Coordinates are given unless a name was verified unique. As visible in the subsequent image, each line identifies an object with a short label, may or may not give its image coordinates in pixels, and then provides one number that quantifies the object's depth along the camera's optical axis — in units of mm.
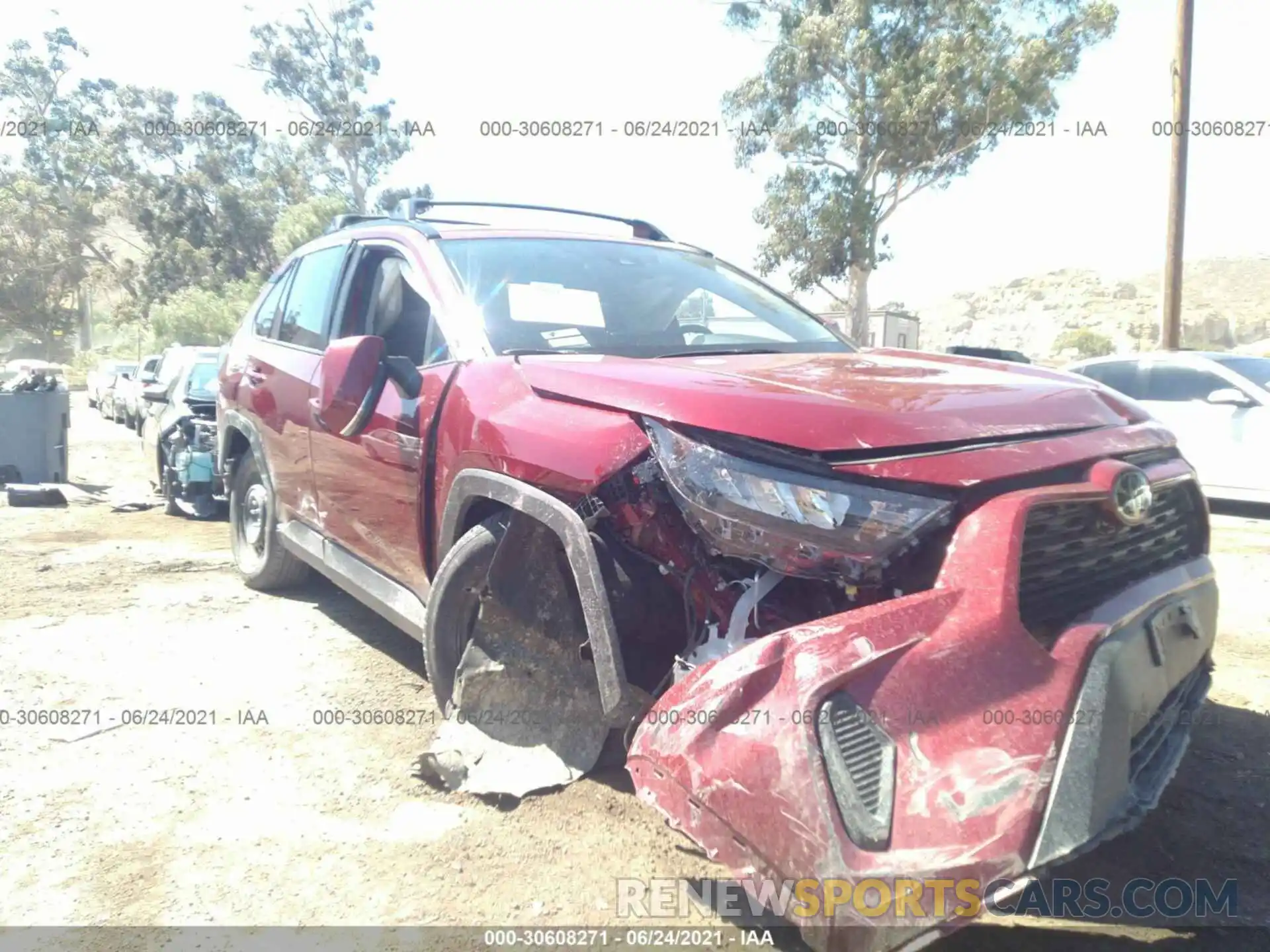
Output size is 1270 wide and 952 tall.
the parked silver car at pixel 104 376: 25203
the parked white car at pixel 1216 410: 8656
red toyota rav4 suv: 1835
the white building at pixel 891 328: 23234
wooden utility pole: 13922
